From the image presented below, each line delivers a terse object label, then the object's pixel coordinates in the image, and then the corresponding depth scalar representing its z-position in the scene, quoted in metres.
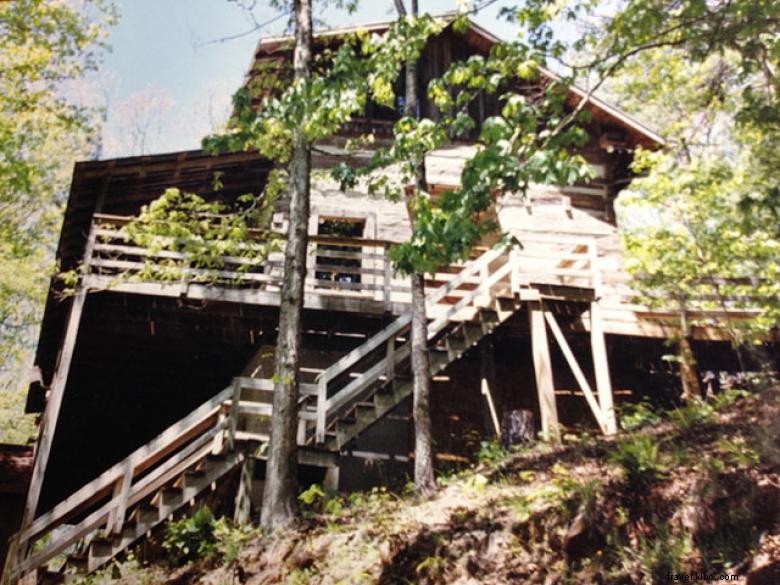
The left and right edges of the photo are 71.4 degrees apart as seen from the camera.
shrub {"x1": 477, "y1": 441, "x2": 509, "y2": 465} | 8.73
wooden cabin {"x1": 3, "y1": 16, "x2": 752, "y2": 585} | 8.53
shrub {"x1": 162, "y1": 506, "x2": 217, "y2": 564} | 6.92
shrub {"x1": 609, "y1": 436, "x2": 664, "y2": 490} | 5.73
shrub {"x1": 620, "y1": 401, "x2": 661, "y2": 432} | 8.78
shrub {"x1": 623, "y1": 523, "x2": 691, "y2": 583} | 4.46
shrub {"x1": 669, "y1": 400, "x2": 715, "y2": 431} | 7.74
